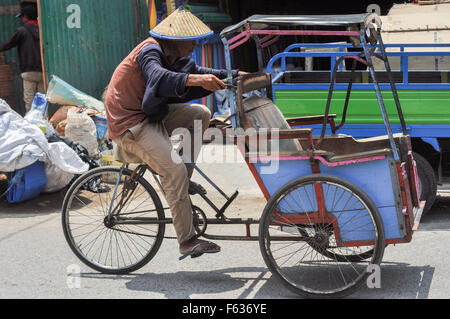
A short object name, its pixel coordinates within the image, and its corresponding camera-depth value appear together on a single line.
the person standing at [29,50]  9.14
